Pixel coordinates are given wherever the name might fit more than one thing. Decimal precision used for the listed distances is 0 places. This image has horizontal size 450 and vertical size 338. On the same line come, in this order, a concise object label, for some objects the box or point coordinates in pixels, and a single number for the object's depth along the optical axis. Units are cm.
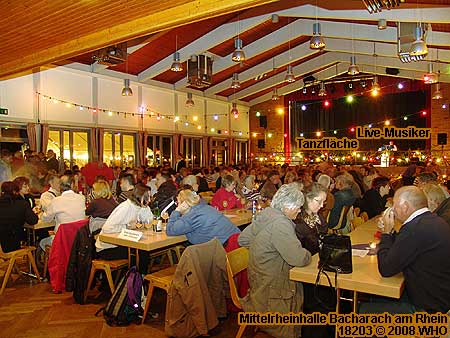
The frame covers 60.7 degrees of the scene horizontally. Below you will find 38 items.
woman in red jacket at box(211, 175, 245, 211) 610
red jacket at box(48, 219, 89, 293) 450
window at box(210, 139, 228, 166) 1631
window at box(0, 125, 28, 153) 934
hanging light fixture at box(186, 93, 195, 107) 1282
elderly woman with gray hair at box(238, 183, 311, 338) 285
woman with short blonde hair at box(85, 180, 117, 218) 455
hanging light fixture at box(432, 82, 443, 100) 1225
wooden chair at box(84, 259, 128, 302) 416
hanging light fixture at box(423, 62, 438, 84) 841
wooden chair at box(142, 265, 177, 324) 366
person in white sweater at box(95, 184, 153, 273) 423
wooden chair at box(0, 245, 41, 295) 471
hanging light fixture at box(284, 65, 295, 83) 952
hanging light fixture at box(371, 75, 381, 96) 1074
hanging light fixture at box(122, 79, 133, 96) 1004
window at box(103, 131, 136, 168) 1190
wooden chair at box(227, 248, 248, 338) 304
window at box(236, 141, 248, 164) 1819
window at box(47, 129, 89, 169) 1052
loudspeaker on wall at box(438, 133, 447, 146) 1432
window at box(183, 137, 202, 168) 1488
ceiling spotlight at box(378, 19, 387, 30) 689
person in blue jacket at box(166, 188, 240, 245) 382
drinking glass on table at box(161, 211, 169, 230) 477
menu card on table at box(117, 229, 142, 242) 385
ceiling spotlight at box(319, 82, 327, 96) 1282
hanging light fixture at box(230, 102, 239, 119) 1396
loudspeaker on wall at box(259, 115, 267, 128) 1838
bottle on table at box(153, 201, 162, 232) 432
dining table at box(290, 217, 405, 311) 250
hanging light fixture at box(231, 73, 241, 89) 1083
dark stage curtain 1565
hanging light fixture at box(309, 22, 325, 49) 677
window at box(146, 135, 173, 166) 1341
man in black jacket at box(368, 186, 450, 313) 245
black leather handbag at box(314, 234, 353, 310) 269
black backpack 382
